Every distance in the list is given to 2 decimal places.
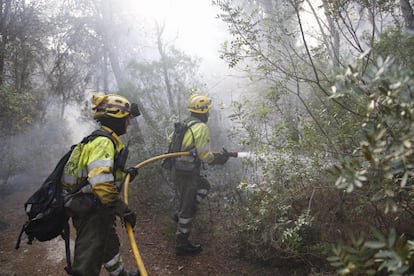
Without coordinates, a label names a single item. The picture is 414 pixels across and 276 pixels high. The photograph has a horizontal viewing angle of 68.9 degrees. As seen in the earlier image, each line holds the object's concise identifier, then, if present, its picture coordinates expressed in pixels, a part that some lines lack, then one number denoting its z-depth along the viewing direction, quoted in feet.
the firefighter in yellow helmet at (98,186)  10.86
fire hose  9.99
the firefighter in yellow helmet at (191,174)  17.01
